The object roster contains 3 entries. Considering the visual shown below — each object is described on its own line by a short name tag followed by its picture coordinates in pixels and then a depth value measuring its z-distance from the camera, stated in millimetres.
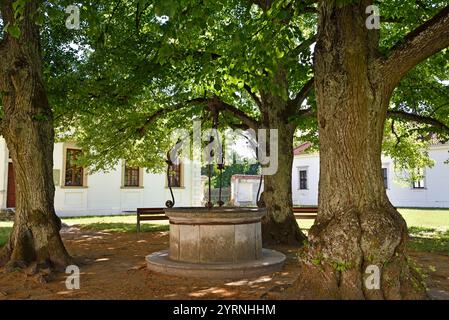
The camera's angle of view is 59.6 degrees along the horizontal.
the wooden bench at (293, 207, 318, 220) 13102
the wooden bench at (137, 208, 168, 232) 13659
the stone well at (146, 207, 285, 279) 6684
